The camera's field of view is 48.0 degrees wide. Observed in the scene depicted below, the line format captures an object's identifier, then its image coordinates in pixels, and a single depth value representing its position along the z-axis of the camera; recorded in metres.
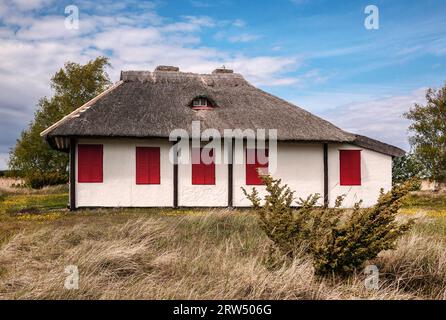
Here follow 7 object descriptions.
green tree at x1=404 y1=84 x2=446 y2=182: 25.31
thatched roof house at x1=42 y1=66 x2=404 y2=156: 16.19
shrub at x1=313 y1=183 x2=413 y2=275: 6.16
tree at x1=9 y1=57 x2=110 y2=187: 34.09
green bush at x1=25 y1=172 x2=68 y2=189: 30.67
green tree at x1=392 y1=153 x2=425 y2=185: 23.31
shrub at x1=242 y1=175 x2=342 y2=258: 6.79
